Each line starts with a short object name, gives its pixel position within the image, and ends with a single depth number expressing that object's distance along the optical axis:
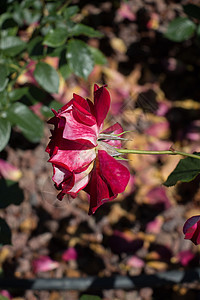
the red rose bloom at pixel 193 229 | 0.50
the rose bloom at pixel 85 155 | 0.49
